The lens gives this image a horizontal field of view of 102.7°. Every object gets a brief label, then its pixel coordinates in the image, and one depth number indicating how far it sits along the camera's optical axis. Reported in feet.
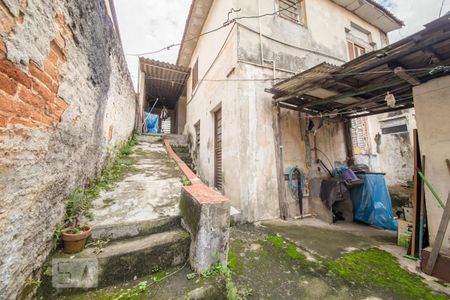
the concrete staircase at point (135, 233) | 6.00
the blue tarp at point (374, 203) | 15.25
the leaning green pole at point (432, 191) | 8.32
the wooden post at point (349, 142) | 20.35
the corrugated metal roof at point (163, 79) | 28.37
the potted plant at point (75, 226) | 6.07
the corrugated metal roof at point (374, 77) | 8.00
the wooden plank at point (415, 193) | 9.50
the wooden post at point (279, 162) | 14.79
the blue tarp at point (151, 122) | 38.59
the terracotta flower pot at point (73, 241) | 6.04
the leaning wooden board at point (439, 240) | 8.00
